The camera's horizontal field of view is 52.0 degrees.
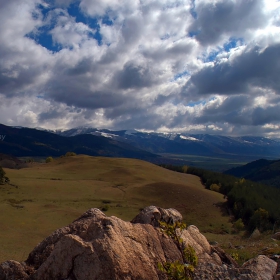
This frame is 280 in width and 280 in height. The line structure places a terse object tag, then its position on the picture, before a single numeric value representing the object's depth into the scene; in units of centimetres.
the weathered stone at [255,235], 4225
